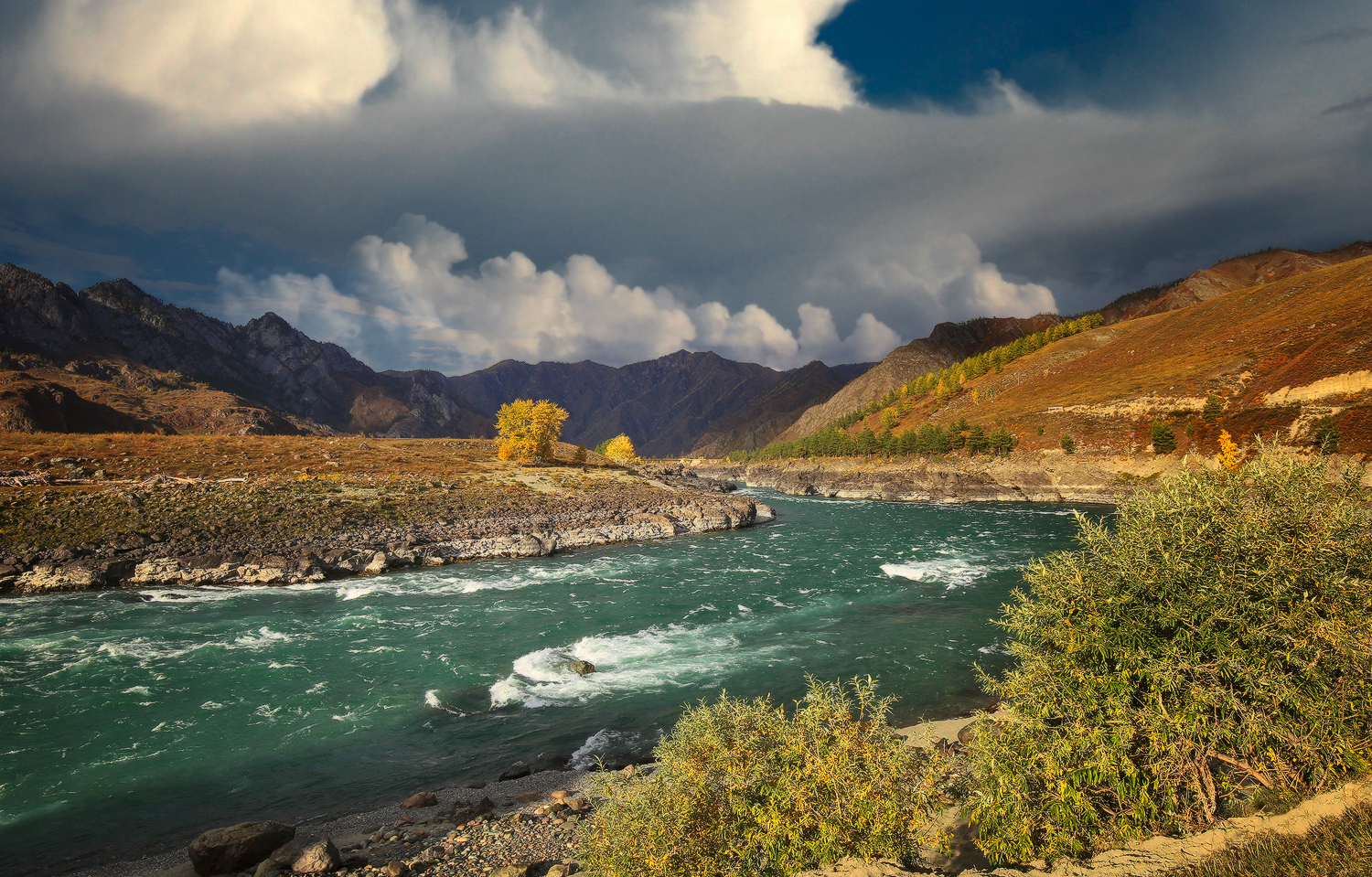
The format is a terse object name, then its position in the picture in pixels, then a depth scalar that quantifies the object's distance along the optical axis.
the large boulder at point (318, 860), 8.39
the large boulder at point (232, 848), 8.78
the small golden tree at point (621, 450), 137.38
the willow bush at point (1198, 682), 6.87
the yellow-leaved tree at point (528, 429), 78.50
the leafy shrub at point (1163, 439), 76.12
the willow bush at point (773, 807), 6.30
